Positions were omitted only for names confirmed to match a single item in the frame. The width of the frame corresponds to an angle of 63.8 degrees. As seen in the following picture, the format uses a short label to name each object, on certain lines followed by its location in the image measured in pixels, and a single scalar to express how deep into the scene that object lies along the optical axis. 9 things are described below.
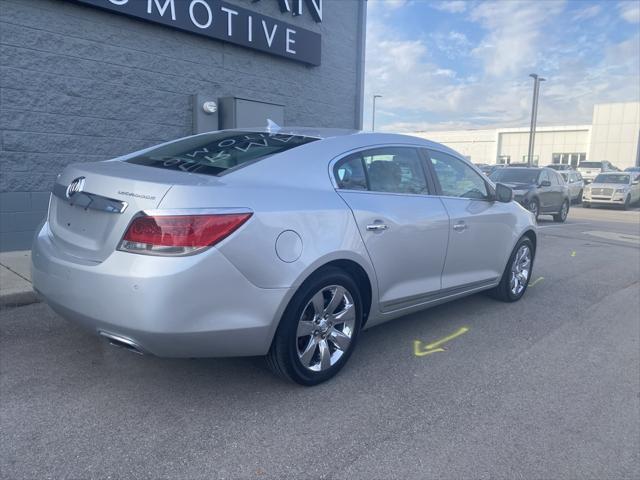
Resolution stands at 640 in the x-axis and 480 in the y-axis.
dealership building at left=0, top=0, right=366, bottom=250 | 6.56
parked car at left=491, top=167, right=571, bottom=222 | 13.70
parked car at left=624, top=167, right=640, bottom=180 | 23.66
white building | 48.94
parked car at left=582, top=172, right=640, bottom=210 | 21.53
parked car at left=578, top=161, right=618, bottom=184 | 34.38
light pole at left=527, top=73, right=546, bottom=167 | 26.98
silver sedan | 2.63
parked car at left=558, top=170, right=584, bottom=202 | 20.91
